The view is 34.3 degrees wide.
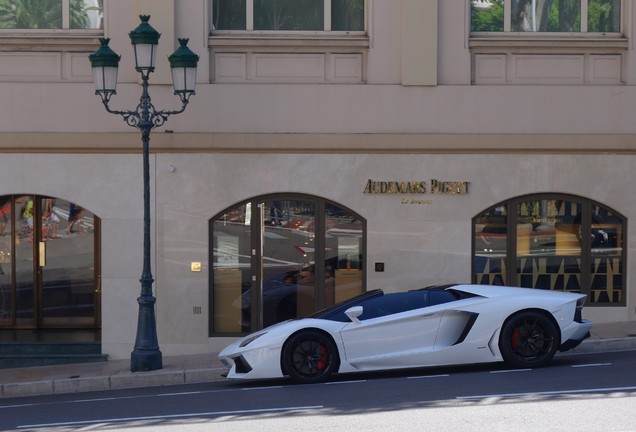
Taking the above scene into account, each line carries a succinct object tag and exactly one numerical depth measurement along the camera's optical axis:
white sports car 13.13
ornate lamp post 15.41
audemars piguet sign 17.80
